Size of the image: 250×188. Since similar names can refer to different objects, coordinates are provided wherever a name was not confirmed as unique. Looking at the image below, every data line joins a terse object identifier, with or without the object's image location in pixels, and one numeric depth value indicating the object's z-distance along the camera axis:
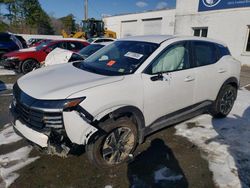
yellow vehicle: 23.14
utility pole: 33.74
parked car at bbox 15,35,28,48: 13.08
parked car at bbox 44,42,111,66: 6.86
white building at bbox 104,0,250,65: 15.67
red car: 9.57
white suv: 2.67
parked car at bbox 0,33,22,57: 12.05
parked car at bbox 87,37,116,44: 15.73
